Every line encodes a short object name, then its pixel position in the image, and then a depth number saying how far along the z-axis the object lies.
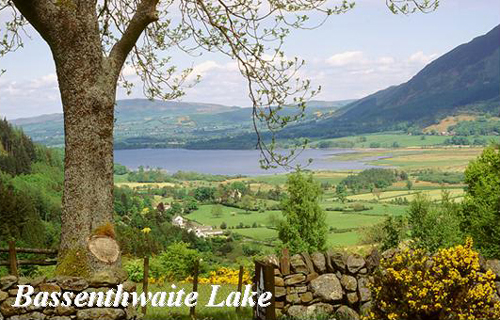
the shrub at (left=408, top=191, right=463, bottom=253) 45.34
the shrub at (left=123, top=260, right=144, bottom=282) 25.03
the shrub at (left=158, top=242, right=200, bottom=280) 26.45
